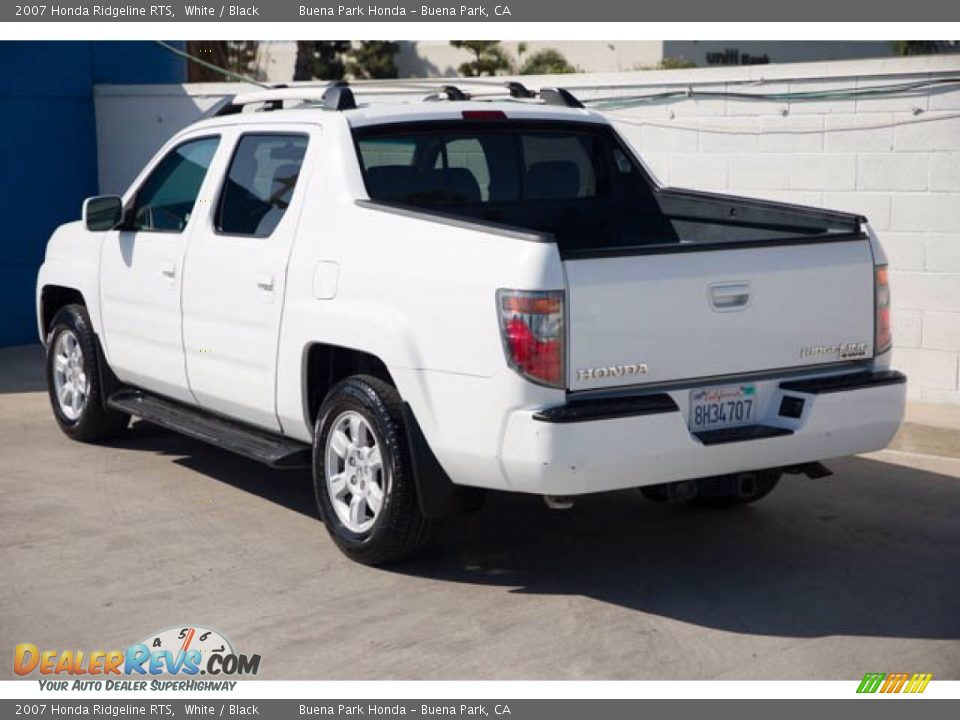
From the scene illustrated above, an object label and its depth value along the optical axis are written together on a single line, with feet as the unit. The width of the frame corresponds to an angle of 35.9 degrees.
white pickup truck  18.30
